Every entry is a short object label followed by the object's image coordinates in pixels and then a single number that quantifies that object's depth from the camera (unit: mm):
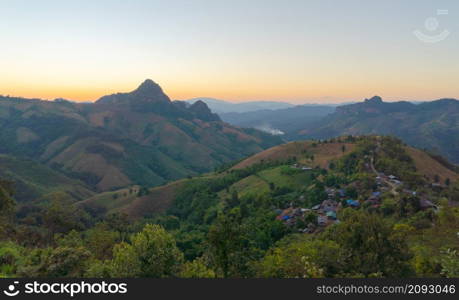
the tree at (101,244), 66500
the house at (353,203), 105194
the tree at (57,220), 85062
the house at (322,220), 94312
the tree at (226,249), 42688
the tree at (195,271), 37375
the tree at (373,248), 39250
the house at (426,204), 87500
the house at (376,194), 105606
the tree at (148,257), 35875
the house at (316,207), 111694
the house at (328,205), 108150
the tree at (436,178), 146250
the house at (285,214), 112225
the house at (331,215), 98625
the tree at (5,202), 75438
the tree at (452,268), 24878
